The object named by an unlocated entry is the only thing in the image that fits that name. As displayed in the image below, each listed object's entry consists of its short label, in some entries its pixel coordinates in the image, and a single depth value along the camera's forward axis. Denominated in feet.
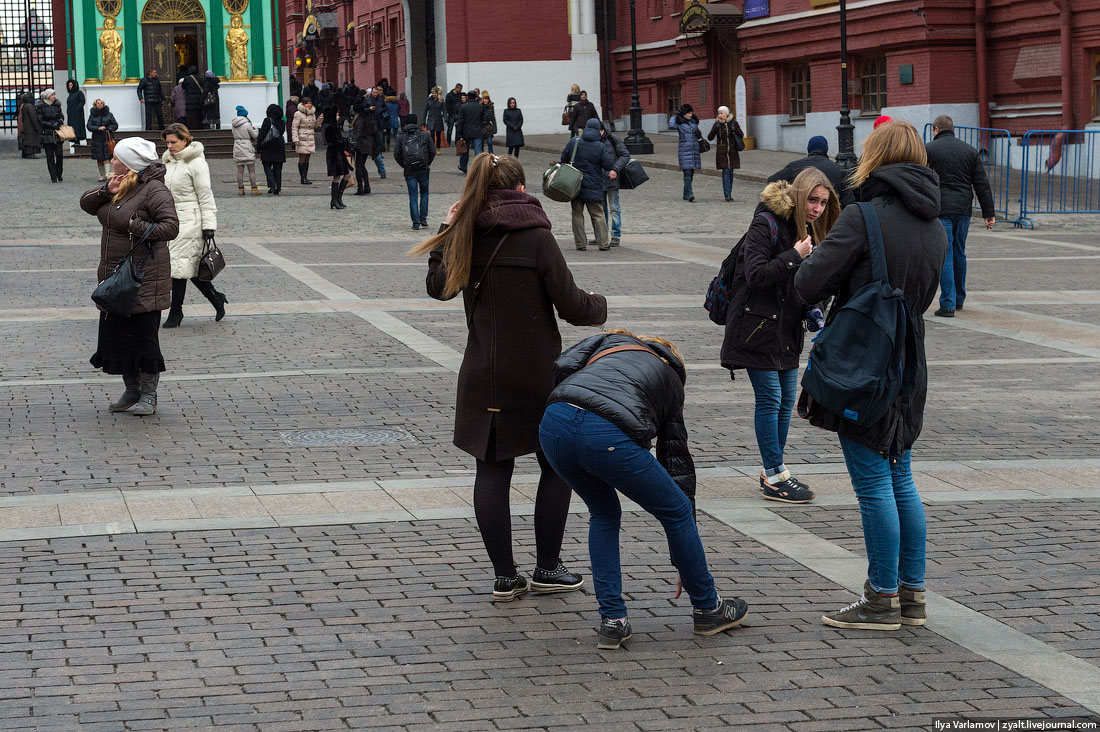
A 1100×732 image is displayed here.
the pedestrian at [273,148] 89.56
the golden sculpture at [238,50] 136.98
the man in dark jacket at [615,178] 63.16
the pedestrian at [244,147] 89.71
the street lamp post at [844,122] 90.17
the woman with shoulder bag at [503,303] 18.15
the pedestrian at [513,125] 114.93
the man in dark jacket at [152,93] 126.11
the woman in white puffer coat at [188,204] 40.83
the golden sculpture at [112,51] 133.39
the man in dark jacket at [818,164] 36.68
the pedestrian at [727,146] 85.25
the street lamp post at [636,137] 120.47
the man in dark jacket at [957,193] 44.86
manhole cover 28.22
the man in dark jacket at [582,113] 113.70
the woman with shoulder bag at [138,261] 30.94
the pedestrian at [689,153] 86.33
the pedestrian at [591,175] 62.03
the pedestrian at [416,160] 71.00
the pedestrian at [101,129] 102.11
